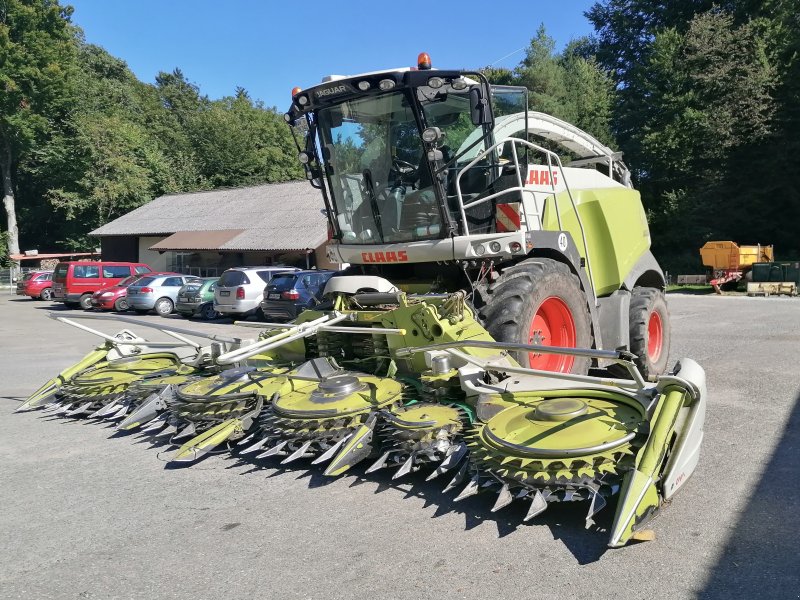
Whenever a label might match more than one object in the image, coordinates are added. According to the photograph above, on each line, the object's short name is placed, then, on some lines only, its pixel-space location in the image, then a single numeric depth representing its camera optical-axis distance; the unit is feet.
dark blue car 51.52
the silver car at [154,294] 67.97
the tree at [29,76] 140.56
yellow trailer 78.02
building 83.30
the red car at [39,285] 93.71
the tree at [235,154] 167.02
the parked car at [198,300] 61.87
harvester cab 18.10
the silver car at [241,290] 57.31
